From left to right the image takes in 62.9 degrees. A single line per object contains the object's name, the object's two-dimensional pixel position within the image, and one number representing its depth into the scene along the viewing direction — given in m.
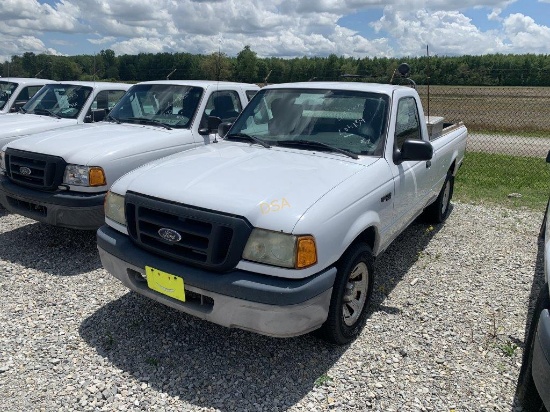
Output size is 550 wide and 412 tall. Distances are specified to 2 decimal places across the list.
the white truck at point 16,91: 8.80
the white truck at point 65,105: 6.87
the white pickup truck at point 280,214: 2.66
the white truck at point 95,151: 4.52
